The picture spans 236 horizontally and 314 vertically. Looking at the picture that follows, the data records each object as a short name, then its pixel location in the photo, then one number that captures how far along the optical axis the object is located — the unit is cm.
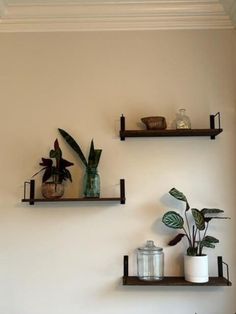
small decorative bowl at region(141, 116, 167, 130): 198
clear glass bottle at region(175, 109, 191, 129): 199
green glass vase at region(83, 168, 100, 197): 195
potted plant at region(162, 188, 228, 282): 186
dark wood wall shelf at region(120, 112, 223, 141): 197
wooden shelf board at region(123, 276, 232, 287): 186
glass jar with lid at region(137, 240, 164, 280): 194
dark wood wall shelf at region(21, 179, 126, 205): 194
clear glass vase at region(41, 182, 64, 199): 194
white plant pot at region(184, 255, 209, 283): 185
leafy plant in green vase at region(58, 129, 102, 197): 196
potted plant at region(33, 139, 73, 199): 194
